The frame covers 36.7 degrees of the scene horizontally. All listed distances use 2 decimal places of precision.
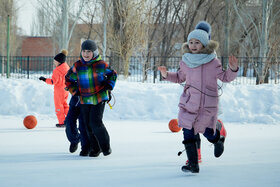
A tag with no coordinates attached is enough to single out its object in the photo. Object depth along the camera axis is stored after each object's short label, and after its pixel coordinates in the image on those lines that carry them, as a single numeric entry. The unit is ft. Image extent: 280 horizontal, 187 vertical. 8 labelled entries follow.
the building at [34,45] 163.94
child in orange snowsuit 27.04
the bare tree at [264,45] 57.74
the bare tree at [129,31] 58.85
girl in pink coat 14.16
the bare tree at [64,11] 69.10
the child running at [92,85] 16.98
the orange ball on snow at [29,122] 27.55
